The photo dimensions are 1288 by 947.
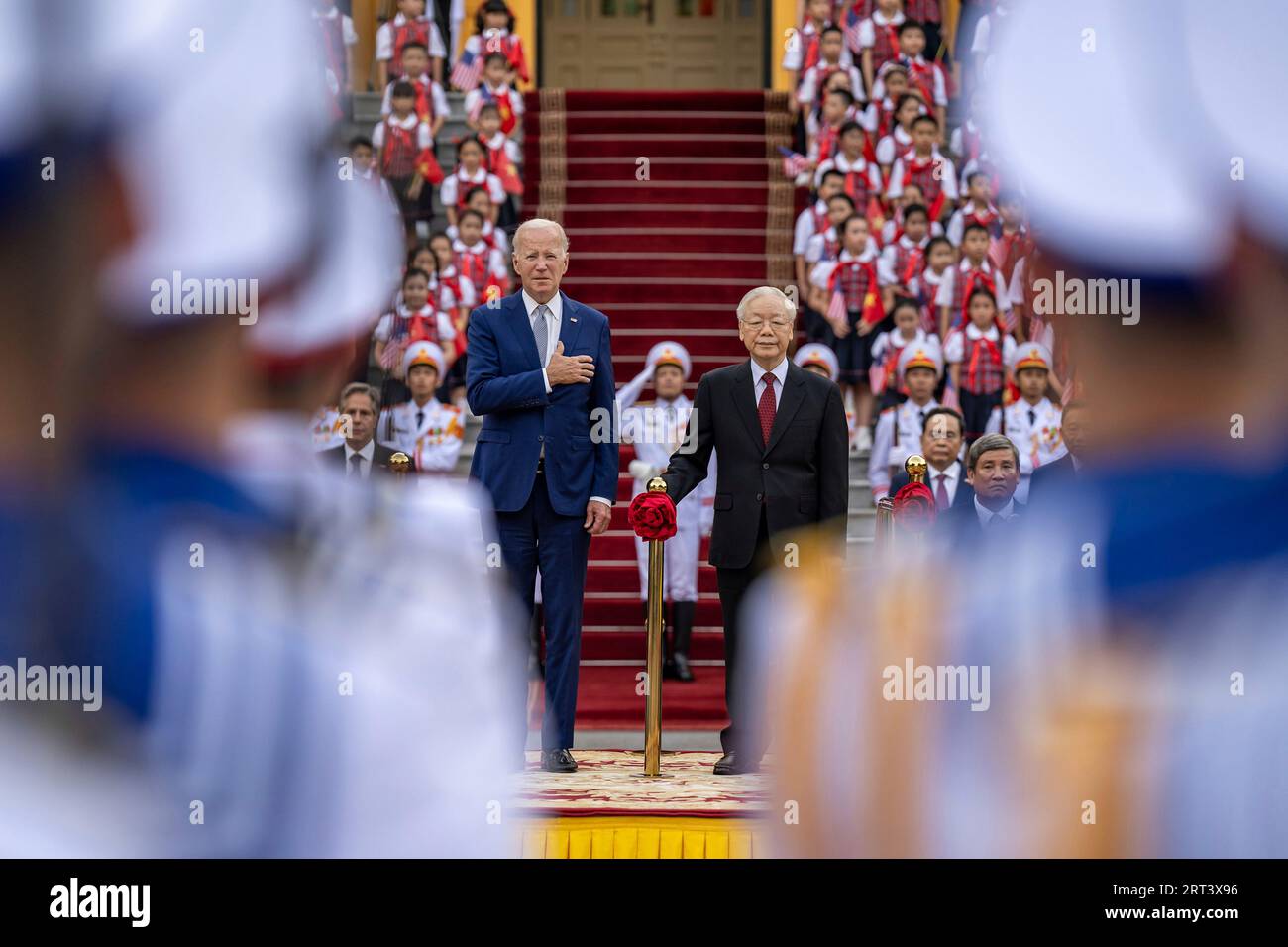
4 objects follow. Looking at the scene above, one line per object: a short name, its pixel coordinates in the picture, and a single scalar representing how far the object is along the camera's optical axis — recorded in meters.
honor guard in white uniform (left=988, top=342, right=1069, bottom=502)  8.38
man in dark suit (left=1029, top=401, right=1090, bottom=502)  4.38
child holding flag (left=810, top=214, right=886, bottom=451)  9.52
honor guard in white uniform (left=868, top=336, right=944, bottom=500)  8.62
